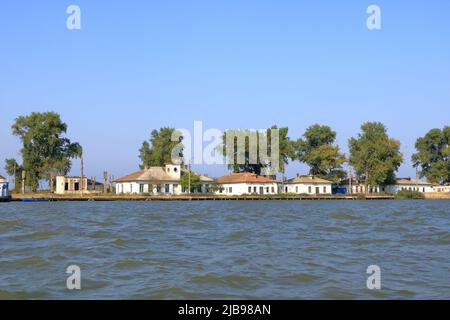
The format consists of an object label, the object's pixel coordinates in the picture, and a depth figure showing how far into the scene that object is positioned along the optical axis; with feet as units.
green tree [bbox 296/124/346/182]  337.52
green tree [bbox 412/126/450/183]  373.52
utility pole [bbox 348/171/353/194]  336.86
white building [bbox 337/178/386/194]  346.33
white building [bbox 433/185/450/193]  360.24
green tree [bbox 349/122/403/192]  330.34
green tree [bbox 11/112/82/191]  292.79
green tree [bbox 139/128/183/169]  341.82
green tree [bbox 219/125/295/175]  329.31
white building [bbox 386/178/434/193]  351.05
